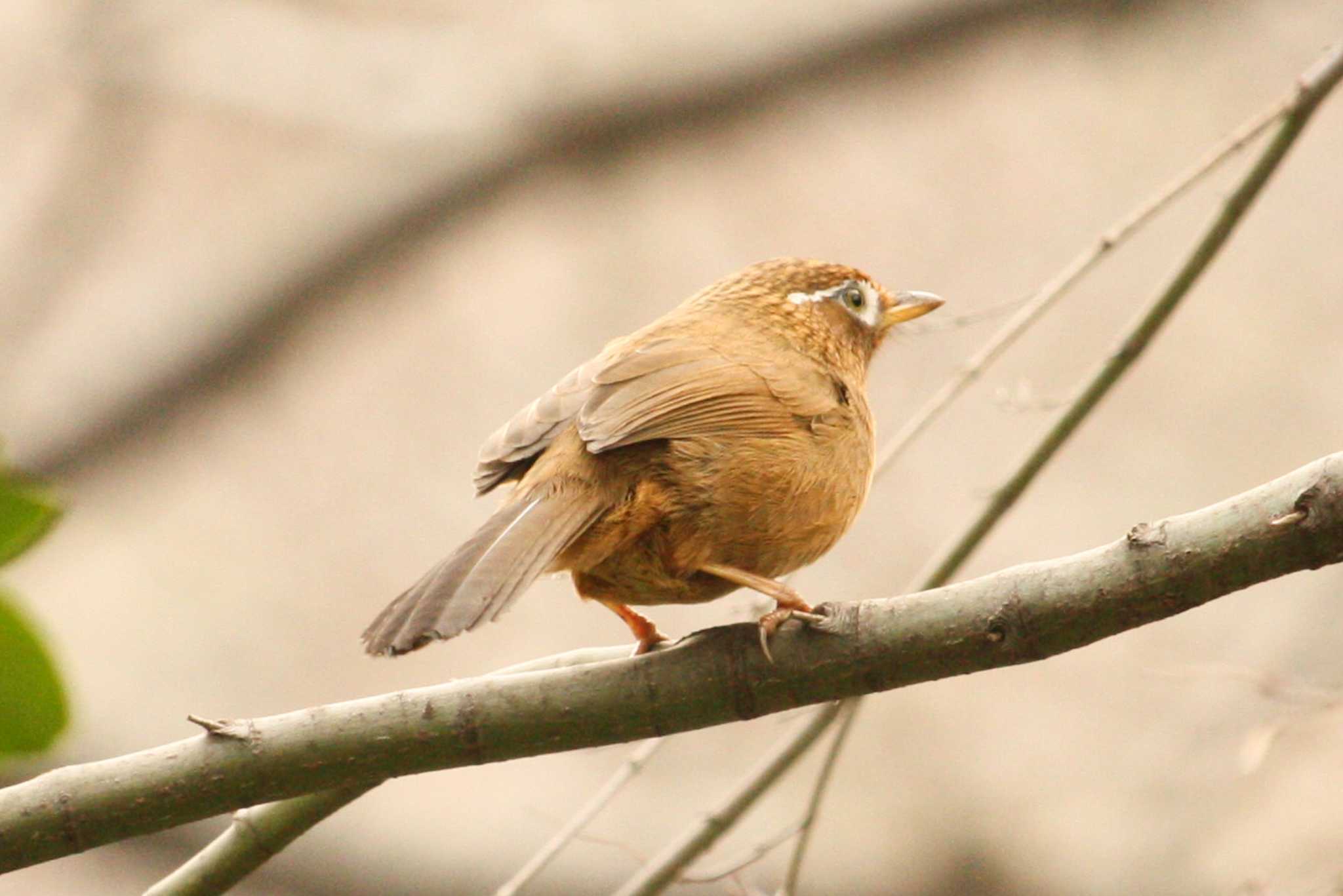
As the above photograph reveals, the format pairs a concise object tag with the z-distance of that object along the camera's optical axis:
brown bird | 6.04
